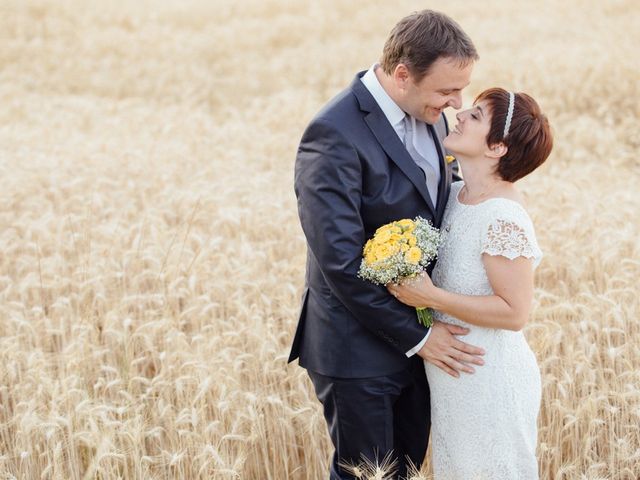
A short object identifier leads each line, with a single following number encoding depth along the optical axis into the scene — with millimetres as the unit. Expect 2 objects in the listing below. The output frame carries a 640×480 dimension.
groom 3193
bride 3281
